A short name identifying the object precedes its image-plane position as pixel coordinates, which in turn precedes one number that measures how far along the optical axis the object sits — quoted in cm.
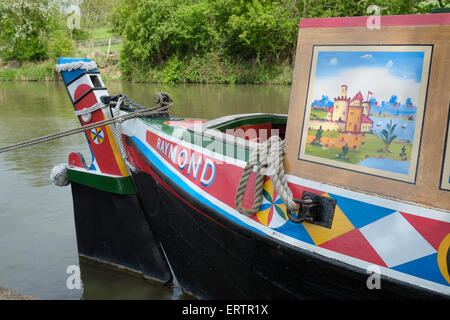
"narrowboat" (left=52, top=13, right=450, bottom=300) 176
